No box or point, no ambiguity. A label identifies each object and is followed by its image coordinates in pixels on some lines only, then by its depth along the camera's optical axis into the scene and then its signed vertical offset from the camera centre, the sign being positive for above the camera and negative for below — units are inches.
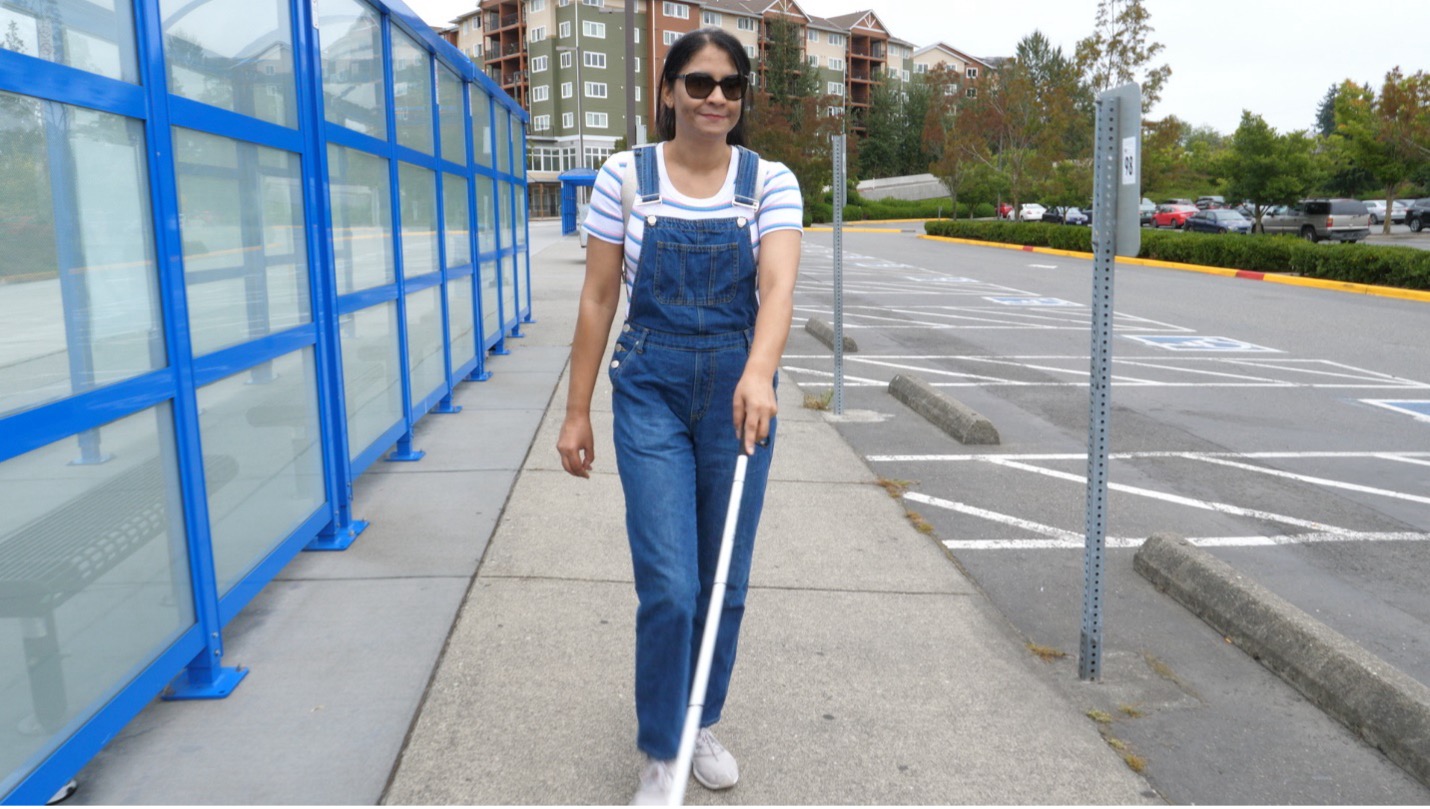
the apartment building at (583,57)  3038.9 +492.8
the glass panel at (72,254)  104.3 -1.0
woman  103.8 -7.9
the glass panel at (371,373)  216.7 -27.4
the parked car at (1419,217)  1592.0 +3.1
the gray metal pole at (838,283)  326.3 -15.2
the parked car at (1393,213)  1813.0 +11.4
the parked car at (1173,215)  1820.7 +14.4
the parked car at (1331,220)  1322.6 +0.6
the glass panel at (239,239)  142.2 +0.3
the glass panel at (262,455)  148.8 -31.8
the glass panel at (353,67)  201.5 +33.1
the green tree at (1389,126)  1039.0 +91.3
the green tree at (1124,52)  1288.1 +197.2
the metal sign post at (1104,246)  137.3 -2.6
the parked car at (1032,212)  2236.7 +28.7
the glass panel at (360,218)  209.9 +4.1
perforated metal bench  104.6 -30.8
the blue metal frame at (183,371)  107.8 -15.5
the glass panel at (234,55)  138.5 +25.2
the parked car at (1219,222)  1584.6 +1.9
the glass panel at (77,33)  105.7 +21.0
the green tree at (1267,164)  1279.5 +65.1
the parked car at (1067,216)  1883.1 +17.5
